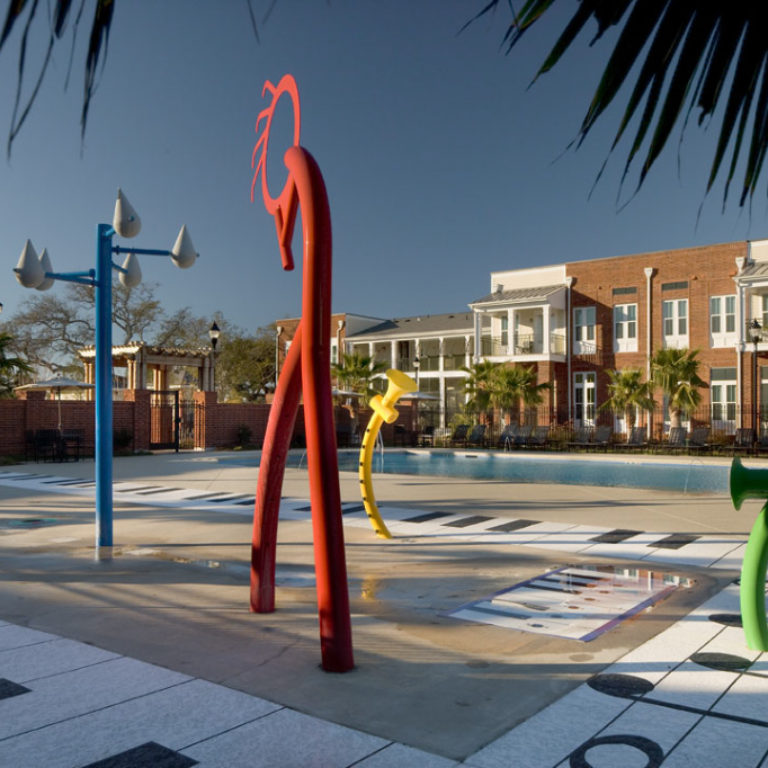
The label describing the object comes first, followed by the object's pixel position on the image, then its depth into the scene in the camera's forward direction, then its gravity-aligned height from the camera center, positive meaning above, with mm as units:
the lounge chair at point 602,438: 25750 -1135
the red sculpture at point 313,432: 3961 -135
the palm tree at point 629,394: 26250 +444
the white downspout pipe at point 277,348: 43938 +3798
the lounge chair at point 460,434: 27734 -984
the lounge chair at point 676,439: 24062 -1111
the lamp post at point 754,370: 21894 +1272
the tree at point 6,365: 20031 +1340
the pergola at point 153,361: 26391 +1926
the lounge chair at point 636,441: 25109 -1195
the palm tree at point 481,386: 29469 +913
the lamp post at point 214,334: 21906 +2298
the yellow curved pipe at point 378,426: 7887 -199
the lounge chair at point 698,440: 23703 -1144
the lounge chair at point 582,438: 25766 -1148
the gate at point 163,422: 24616 -369
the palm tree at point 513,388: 29141 +766
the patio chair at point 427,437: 29500 -1172
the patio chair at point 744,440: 22766 -1119
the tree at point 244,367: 45094 +2691
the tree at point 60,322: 39969 +4978
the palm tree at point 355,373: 31233 +1542
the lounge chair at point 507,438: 27172 -1128
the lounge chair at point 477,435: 27359 -1014
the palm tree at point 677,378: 25156 +942
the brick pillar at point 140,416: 22969 -132
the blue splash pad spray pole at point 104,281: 6938 +1320
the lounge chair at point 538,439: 26625 -1152
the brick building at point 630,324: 27688 +3511
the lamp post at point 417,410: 30809 -62
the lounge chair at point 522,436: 26844 -1050
